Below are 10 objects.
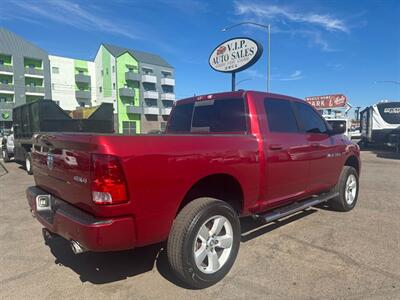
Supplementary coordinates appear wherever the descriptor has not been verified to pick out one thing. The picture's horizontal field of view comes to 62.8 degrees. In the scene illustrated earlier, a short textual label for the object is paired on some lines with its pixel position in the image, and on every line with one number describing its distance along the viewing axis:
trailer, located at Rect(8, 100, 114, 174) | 10.74
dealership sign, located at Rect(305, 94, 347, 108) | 51.92
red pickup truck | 2.62
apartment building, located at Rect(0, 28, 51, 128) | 50.69
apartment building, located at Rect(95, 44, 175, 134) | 58.34
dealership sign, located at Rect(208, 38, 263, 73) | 11.84
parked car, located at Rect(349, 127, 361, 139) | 35.51
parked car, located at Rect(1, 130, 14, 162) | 14.58
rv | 19.75
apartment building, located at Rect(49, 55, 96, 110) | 56.56
